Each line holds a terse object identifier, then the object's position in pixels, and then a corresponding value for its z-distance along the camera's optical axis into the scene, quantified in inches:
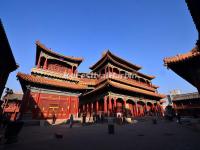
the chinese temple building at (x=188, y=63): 246.8
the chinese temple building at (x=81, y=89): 692.1
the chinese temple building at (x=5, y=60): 285.5
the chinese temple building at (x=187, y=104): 1497.5
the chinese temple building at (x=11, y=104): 1360.7
